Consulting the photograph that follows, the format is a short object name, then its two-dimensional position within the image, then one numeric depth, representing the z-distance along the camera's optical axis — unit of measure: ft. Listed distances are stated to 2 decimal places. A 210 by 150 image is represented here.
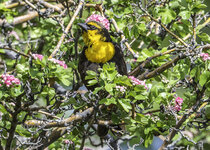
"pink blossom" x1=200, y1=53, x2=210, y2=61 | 14.38
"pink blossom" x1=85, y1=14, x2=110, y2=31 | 18.66
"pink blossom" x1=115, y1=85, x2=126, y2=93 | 13.59
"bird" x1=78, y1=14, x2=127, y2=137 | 19.53
